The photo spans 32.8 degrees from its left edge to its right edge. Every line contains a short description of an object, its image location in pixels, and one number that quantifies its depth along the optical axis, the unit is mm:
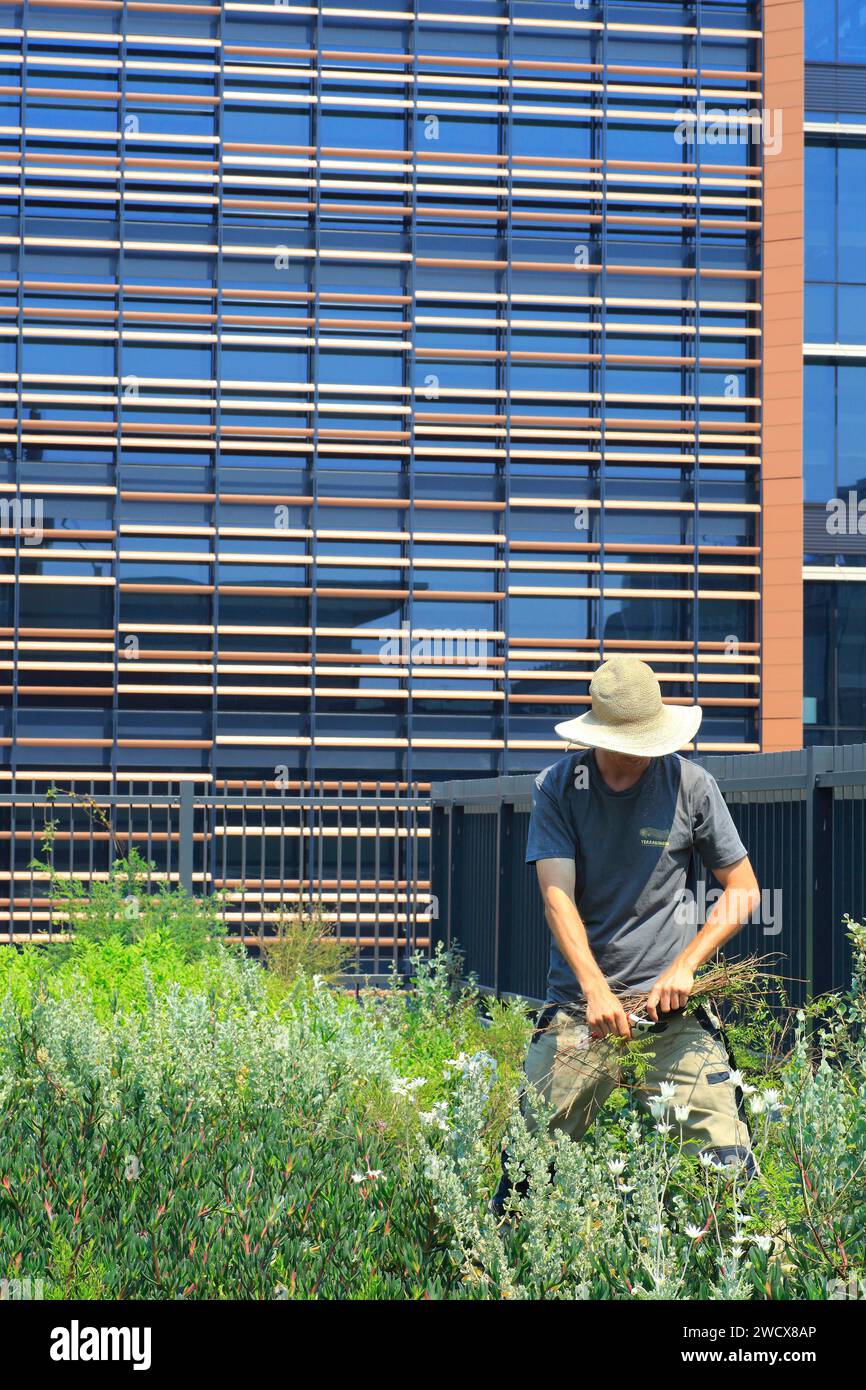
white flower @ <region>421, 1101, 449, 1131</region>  3723
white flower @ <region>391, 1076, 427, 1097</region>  4227
